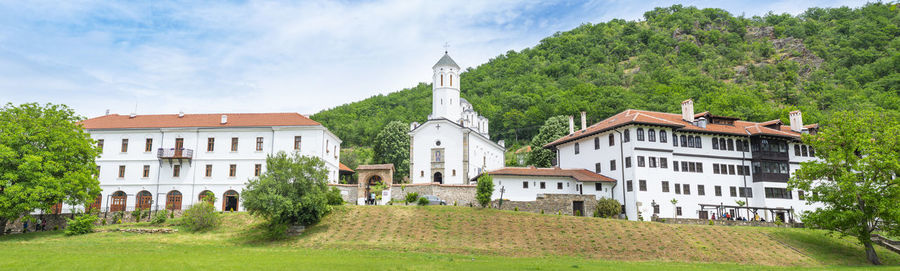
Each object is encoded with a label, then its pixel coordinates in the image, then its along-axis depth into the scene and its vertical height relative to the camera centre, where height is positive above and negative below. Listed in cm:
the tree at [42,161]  3006 +253
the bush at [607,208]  3716 -44
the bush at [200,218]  3125 -93
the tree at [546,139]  5694 +710
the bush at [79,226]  3089 -138
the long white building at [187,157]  4050 +355
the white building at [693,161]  3812 +308
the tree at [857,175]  2581 +137
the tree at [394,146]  6450 +699
